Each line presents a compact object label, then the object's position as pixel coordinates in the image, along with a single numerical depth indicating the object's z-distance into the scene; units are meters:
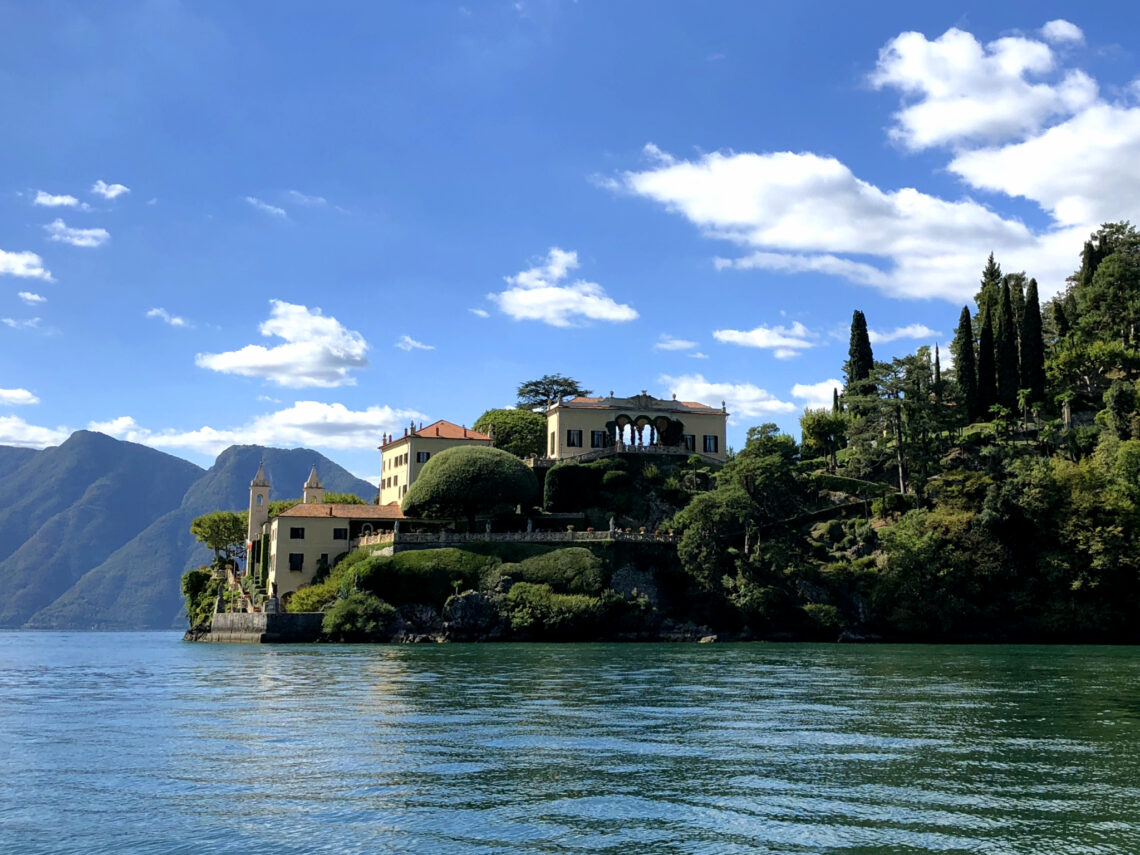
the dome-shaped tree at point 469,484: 86.94
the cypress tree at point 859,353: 107.69
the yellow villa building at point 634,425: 101.94
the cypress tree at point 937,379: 92.31
